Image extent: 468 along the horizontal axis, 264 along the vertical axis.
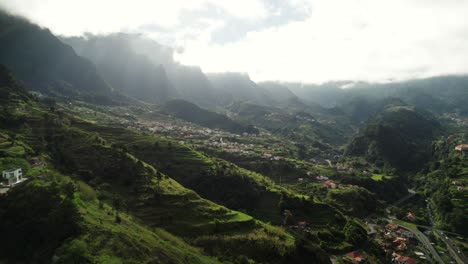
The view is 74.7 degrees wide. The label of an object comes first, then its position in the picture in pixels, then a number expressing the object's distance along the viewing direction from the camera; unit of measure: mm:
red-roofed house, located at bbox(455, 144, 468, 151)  193250
